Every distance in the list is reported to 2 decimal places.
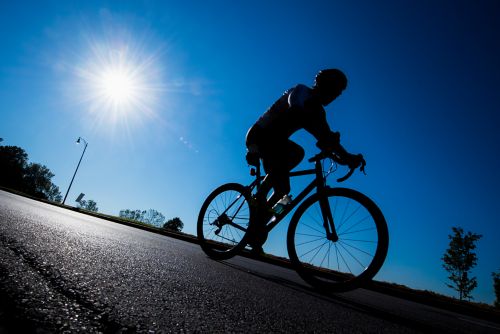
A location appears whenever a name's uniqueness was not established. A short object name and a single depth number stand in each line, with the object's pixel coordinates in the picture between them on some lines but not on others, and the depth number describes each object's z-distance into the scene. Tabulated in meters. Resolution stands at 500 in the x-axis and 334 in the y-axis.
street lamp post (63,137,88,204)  34.41
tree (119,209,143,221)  140.75
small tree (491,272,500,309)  30.07
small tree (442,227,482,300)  25.95
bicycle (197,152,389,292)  2.72
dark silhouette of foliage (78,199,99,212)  149.38
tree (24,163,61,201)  91.12
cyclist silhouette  3.26
